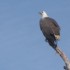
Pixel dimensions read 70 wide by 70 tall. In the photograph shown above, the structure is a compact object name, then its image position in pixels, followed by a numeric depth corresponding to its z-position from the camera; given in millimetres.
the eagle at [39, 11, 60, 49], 19422
